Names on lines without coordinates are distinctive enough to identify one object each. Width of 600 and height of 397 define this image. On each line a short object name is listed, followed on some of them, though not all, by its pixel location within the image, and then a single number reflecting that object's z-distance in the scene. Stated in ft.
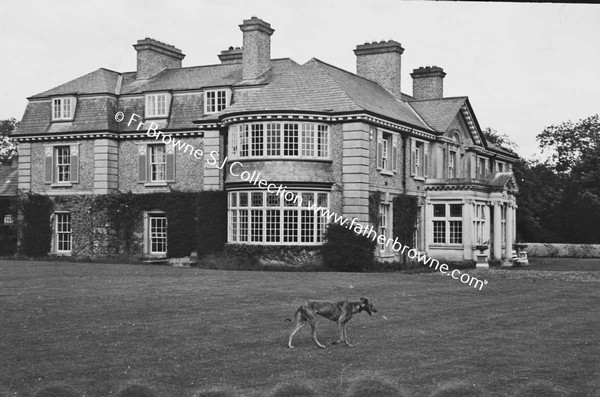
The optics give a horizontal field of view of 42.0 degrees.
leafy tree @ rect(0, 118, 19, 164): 247.91
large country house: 108.88
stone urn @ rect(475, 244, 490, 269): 118.99
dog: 42.70
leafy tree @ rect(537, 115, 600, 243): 183.01
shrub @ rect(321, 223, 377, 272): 105.50
